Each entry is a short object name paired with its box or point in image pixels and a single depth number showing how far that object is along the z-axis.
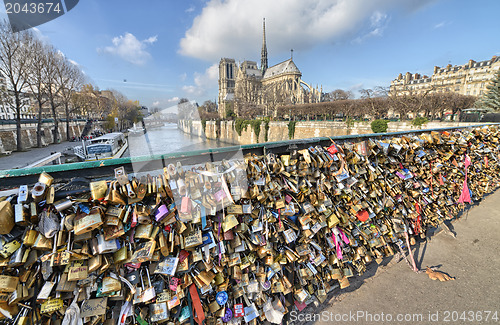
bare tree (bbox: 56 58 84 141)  31.17
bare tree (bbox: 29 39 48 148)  25.79
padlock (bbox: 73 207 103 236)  1.49
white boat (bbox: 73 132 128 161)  18.30
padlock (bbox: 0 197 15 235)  1.31
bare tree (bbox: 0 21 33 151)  22.88
